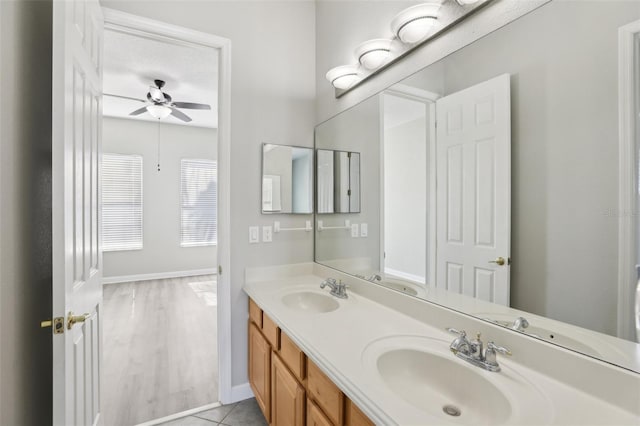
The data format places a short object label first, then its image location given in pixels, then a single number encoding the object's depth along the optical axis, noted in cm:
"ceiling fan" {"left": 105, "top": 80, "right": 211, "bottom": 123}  345
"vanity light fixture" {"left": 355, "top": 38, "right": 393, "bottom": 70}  158
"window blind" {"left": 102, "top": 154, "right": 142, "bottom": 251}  505
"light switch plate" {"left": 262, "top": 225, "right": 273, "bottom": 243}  214
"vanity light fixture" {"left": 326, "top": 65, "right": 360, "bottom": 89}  184
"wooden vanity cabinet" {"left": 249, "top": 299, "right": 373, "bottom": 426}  100
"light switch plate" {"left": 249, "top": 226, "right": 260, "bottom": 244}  210
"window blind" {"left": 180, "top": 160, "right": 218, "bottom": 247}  566
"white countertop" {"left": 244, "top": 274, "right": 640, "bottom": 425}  73
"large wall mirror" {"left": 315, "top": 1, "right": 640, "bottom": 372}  82
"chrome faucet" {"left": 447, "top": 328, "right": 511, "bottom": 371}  94
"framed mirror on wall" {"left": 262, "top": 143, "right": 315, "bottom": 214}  215
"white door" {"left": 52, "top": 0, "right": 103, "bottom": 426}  97
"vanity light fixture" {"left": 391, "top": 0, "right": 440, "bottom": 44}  130
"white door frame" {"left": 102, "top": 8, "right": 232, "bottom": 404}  200
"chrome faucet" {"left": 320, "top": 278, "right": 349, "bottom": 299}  177
